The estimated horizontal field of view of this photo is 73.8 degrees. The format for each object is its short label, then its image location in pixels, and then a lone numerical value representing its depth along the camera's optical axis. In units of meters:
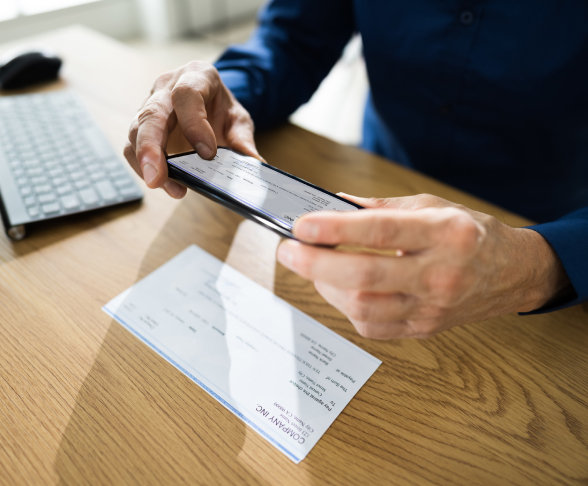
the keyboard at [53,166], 0.52
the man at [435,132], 0.29
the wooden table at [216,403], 0.33
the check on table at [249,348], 0.36
